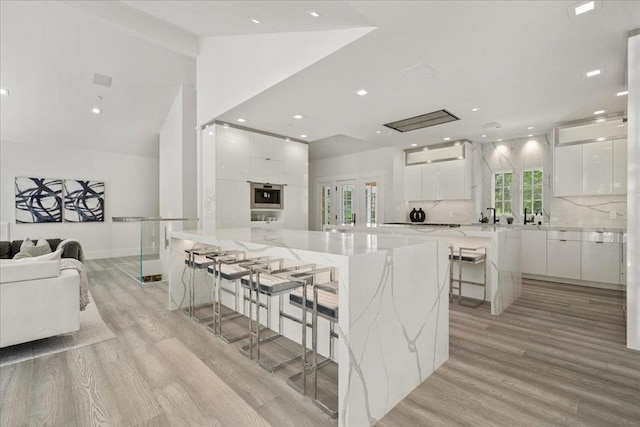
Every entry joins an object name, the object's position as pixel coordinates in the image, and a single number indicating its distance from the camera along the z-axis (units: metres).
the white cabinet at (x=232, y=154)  4.92
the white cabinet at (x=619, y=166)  4.41
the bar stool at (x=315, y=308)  1.74
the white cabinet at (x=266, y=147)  5.37
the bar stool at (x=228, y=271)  2.59
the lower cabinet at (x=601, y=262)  4.29
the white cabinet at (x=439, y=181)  5.95
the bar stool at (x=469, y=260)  3.51
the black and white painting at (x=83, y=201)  7.06
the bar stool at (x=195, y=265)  3.07
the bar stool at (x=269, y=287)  2.06
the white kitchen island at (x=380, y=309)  1.52
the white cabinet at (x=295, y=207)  5.89
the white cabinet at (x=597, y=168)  4.53
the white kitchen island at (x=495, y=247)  3.35
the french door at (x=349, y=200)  7.62
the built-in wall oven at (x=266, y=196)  5.39
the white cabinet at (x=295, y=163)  5.89
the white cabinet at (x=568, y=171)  4.79
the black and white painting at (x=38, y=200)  6.51
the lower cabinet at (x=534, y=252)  4.92
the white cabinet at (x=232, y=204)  4.95
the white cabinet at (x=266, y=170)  5.37
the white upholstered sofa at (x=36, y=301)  2.36
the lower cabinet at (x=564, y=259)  4.61
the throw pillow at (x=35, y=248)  4.37
